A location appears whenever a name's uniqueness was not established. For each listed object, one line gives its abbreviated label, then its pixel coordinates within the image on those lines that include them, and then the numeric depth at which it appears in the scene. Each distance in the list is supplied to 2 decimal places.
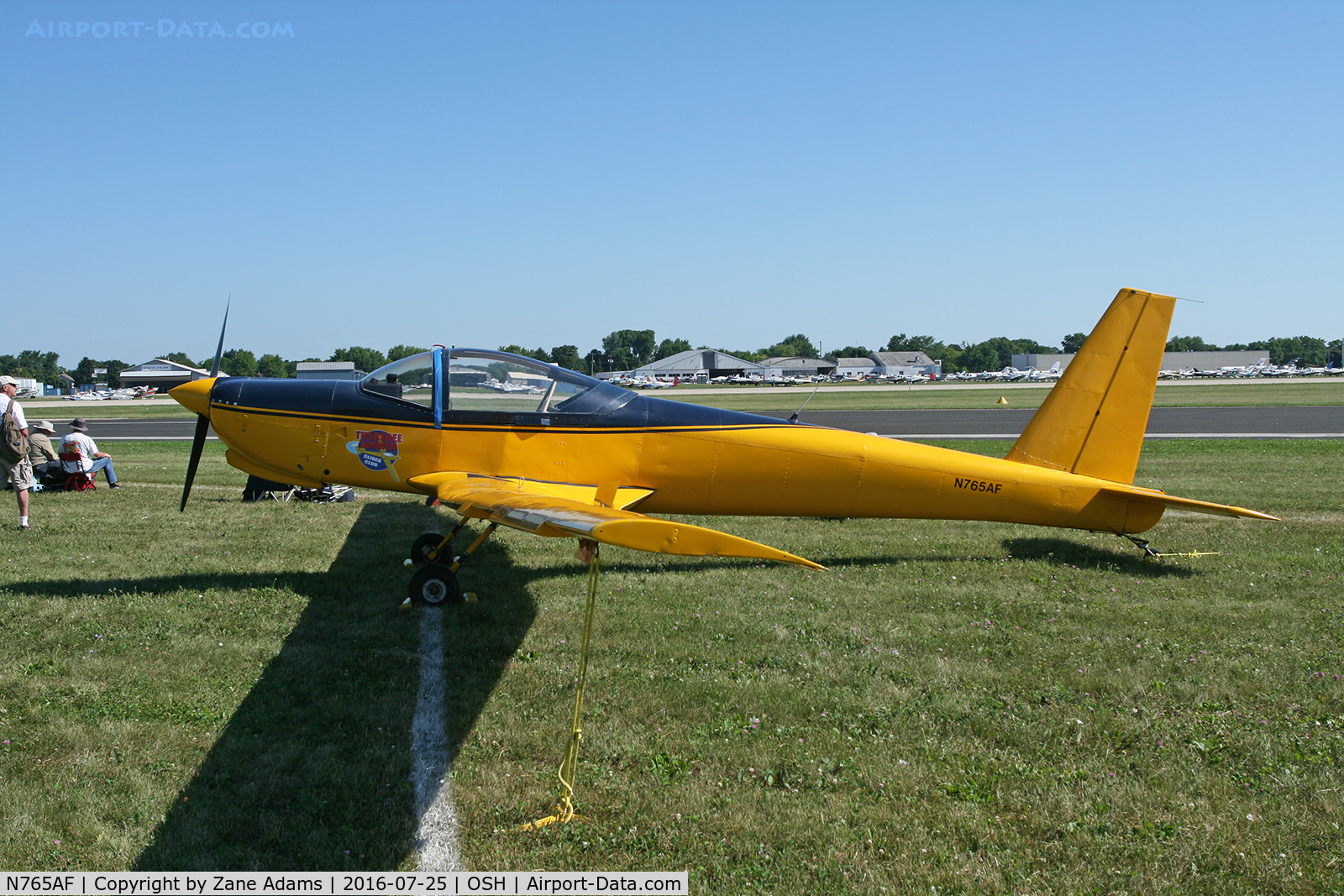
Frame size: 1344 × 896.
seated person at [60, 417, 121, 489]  13.16
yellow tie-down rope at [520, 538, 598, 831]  3.86
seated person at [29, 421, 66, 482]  12.82
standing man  9.88
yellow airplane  7.41
